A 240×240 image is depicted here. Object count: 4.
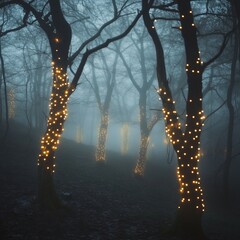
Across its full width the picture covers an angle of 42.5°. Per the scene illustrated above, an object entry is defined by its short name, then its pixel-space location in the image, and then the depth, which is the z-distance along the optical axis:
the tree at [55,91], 9.30
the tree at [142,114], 17.94
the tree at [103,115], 19.59
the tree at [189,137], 7.80
